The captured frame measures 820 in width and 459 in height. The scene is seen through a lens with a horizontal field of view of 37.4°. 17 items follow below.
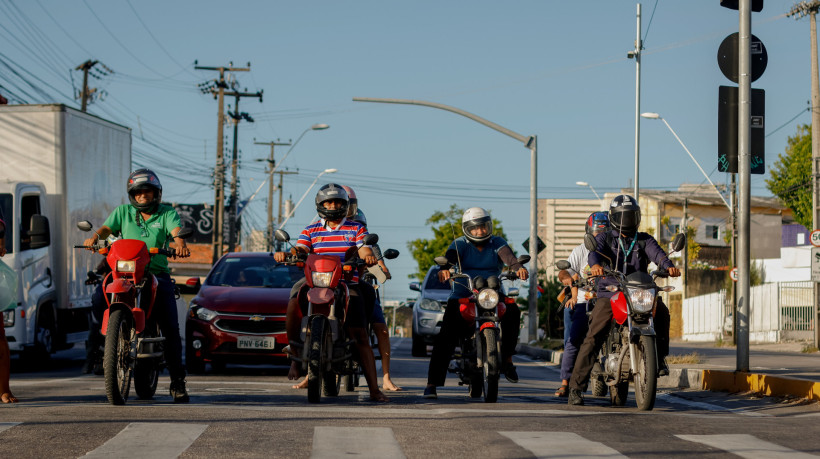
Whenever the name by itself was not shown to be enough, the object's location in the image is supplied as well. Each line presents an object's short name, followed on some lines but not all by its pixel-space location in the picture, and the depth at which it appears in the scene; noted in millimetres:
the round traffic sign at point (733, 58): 13578
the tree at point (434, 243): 59366
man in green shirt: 9727
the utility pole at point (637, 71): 30078
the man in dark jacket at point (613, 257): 10289
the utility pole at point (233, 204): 46409
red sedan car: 13992
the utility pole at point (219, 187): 44438
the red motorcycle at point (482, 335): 10336
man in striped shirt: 10383
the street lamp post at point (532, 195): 27662
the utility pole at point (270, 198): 61322
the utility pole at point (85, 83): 45188
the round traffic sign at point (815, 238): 25281
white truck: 16125
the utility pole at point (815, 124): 28828
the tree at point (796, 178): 54059
